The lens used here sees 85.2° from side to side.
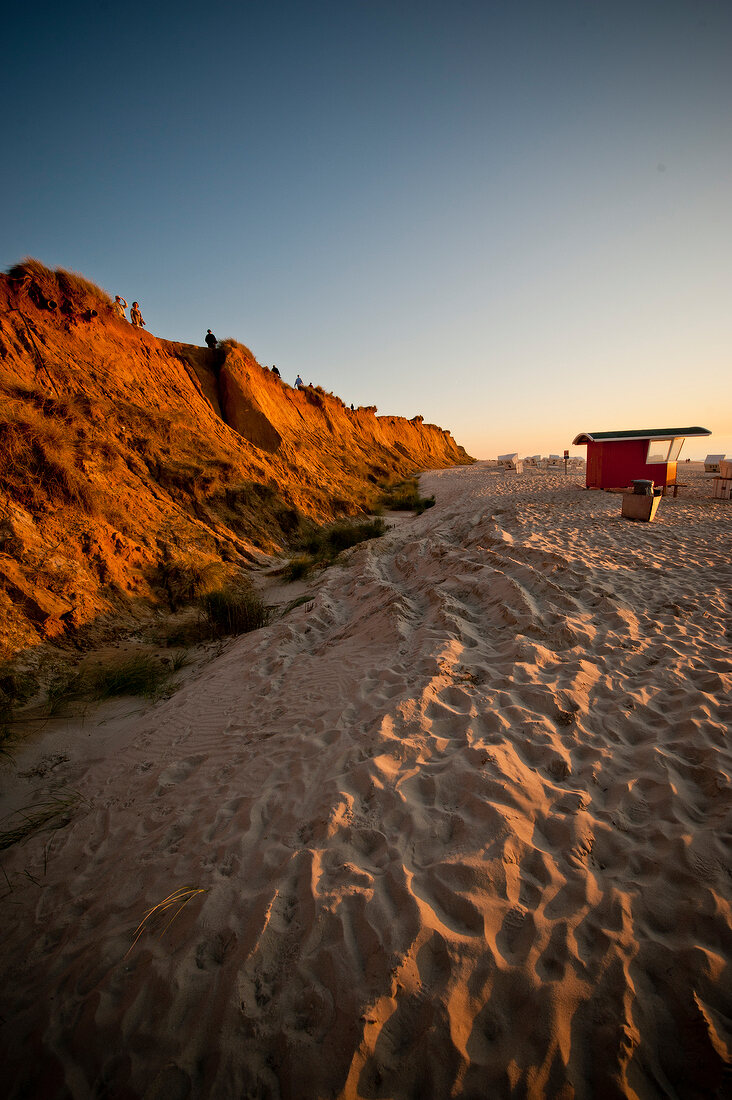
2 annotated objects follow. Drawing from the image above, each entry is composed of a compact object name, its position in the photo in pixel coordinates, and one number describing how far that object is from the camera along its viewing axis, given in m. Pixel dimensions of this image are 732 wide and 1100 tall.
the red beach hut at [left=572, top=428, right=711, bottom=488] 14.65
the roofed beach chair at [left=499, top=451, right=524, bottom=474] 28.80
